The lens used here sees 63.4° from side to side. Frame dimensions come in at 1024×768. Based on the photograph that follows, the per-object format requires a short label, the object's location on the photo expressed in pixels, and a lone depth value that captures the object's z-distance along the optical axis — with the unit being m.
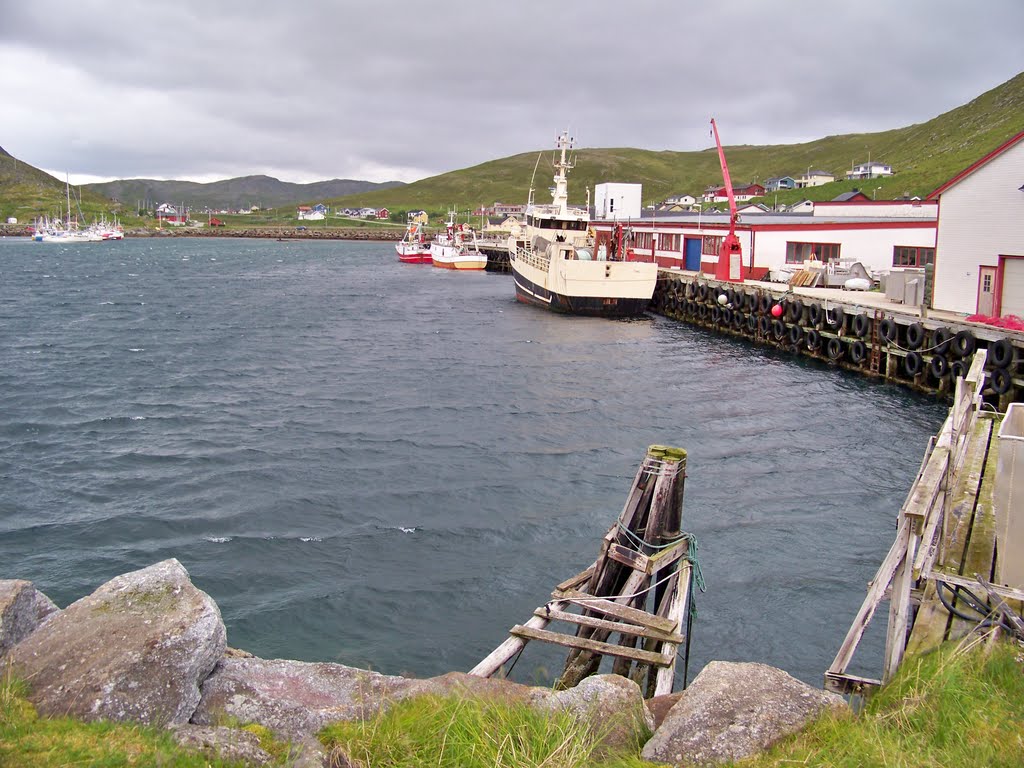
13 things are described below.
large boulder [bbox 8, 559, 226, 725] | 5.28
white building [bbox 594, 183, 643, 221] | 79.25
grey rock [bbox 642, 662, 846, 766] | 5.14
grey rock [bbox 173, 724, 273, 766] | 4.88
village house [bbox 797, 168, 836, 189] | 153.38
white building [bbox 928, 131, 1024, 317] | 26.34
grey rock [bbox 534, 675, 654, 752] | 5.42
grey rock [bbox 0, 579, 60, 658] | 5.98
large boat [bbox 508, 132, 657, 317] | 46.16
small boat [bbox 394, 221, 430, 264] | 104.94
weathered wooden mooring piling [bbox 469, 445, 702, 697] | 7.64
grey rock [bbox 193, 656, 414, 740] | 5.64
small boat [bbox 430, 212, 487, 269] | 90.94
